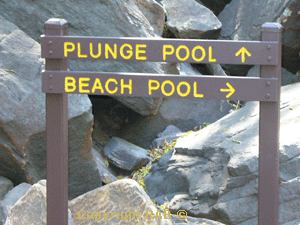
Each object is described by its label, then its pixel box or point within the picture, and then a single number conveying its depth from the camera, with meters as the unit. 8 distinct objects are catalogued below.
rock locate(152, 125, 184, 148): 6.53
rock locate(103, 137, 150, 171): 5.93
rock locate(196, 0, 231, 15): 8.93
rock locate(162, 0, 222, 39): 7.44
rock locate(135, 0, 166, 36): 6.84
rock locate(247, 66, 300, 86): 7.07
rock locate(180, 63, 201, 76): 7.13
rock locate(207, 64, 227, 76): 7.11
